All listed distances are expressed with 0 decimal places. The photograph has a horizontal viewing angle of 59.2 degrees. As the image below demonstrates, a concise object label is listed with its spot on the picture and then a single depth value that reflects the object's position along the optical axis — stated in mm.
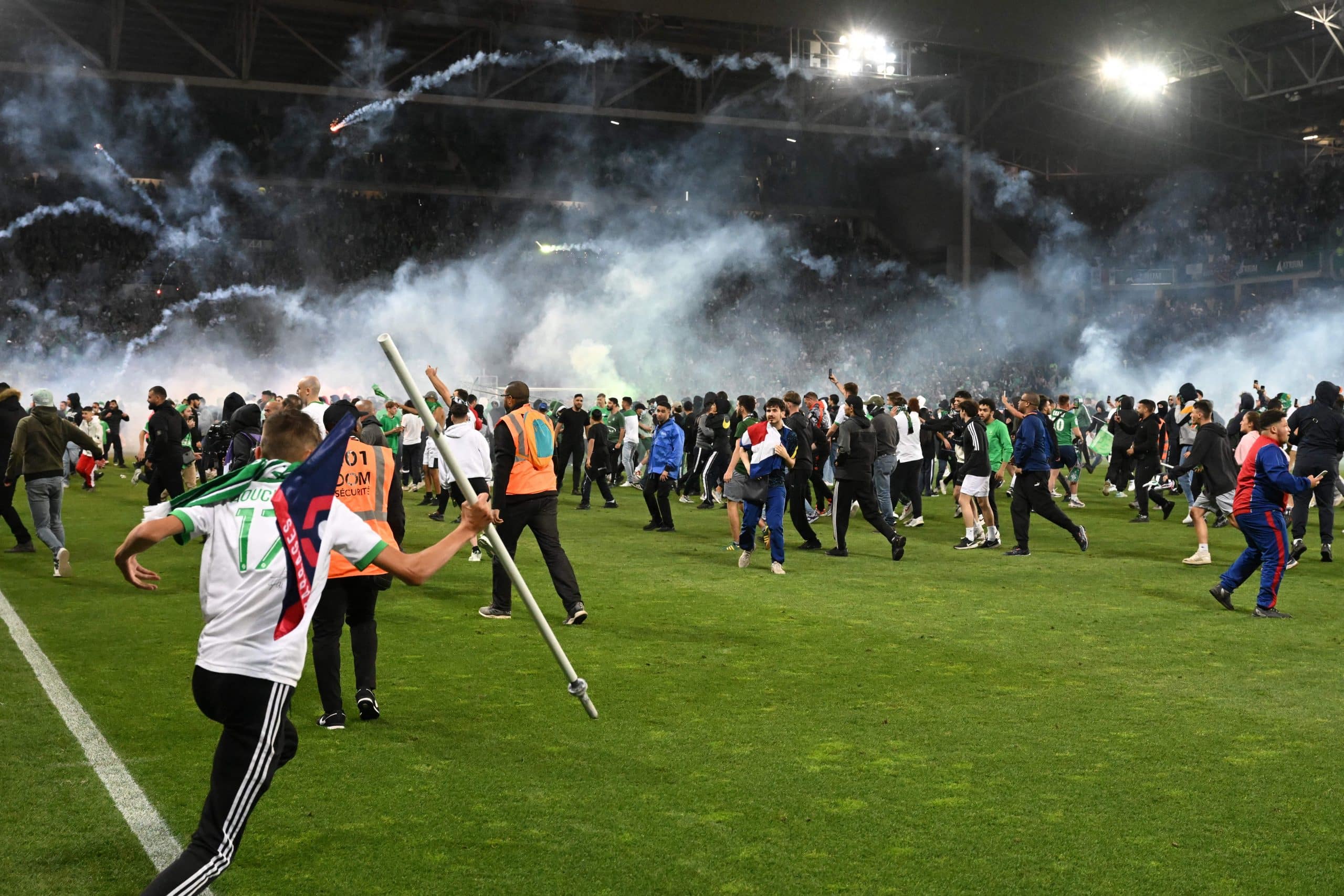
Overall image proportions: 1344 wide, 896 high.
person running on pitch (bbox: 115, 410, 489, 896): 3291
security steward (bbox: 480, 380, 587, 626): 8367
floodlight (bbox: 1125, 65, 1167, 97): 29719
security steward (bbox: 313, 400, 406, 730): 5762
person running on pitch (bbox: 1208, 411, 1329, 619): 8797
